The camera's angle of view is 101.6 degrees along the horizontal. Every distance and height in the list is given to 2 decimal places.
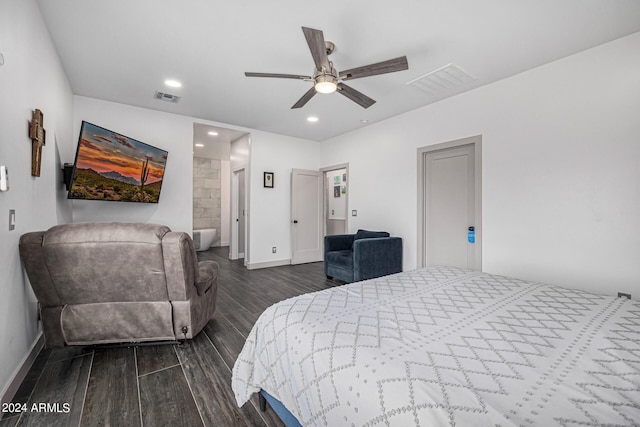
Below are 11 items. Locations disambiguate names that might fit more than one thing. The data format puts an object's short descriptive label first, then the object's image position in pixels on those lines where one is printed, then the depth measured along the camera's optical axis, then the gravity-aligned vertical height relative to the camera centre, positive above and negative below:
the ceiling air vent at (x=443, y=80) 2.90 +1.63
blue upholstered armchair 3.69 -0.61
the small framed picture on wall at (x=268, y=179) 5.29 +0.75
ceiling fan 1.96 +1.23
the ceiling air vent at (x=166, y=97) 3.57 +1.66
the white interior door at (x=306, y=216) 5.59 +0.00
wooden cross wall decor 1.97 +0.59
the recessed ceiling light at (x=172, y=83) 3.22 +1.66
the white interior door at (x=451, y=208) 3.45 +0.12
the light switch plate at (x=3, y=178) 1.47 +0.21
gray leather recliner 1.83 -0.49
